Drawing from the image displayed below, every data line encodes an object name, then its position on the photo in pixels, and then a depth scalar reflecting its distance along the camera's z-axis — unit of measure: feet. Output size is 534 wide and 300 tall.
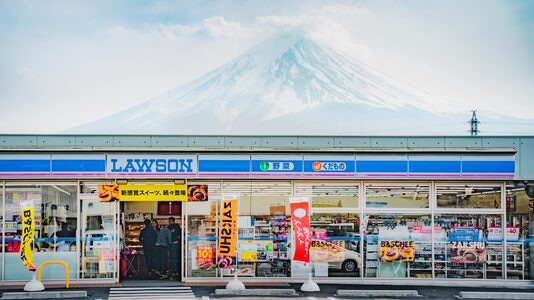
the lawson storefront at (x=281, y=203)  53.98
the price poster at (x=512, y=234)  56.49
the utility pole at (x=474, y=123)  161.48
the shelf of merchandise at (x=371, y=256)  56.24
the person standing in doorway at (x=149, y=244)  56.95
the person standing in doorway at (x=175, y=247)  56.80
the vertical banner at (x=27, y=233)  51.03
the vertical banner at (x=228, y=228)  52.01
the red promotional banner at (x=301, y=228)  51.31
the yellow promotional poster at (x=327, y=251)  56.18
